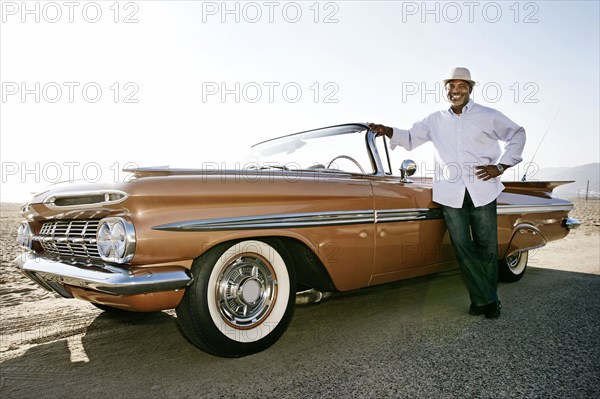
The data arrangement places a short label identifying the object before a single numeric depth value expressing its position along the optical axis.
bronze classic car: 2.21
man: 3.34
